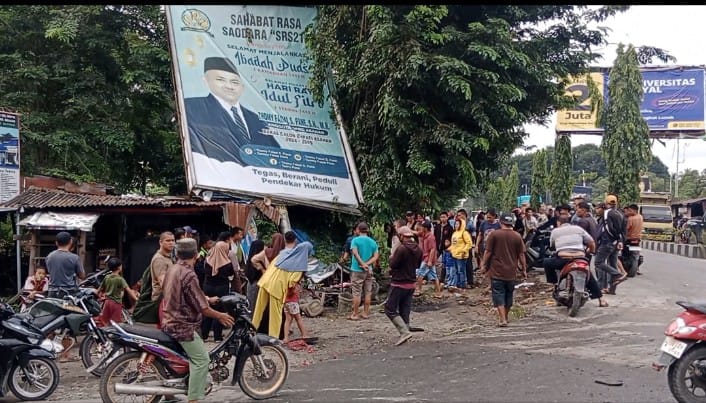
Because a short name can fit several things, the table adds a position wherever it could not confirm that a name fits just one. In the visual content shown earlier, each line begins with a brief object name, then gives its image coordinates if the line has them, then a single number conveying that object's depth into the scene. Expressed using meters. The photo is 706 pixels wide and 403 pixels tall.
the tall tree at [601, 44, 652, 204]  22.92
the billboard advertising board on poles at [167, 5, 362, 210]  13.52
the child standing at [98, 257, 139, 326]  8.23
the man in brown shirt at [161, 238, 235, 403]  5.45
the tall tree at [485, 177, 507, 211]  47.22
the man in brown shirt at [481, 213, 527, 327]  8.88
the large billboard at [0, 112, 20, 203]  11.31
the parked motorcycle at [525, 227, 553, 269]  13.78
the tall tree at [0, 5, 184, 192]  16.95
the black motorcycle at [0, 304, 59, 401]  6.36
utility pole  46.17
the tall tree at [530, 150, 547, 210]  36.63
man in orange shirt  11.61
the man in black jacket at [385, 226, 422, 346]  8.43
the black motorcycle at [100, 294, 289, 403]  5.50
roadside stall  11.65
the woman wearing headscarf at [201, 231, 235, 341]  8.82
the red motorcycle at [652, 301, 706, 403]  5.32
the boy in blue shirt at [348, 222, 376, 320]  10.51
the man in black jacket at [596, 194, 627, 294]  10.15
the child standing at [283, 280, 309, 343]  8.57
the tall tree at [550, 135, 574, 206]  30.98
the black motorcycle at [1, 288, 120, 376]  6.79
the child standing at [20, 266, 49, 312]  9.59
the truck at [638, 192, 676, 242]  30.64
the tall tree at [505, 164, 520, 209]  46.84
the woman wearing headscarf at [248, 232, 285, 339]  8.88
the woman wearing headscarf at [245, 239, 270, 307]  8.90
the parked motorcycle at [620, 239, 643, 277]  11.88
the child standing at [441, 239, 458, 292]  13.02
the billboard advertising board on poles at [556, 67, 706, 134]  31.59
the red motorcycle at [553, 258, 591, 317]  9.10
